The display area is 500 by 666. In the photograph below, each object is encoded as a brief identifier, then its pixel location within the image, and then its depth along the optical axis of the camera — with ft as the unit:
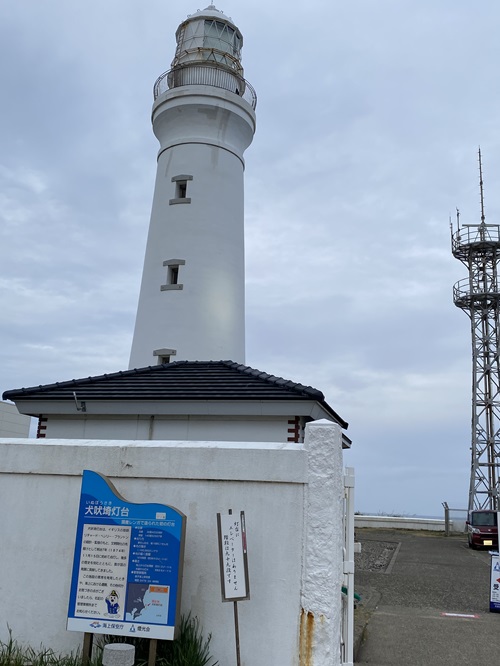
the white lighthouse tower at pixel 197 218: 53.06
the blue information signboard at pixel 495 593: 36.70
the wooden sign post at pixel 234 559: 18.10
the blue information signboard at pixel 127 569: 18.38
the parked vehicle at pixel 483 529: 72.69
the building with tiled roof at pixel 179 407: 33.88
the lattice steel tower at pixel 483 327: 101.65
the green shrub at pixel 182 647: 18.49
